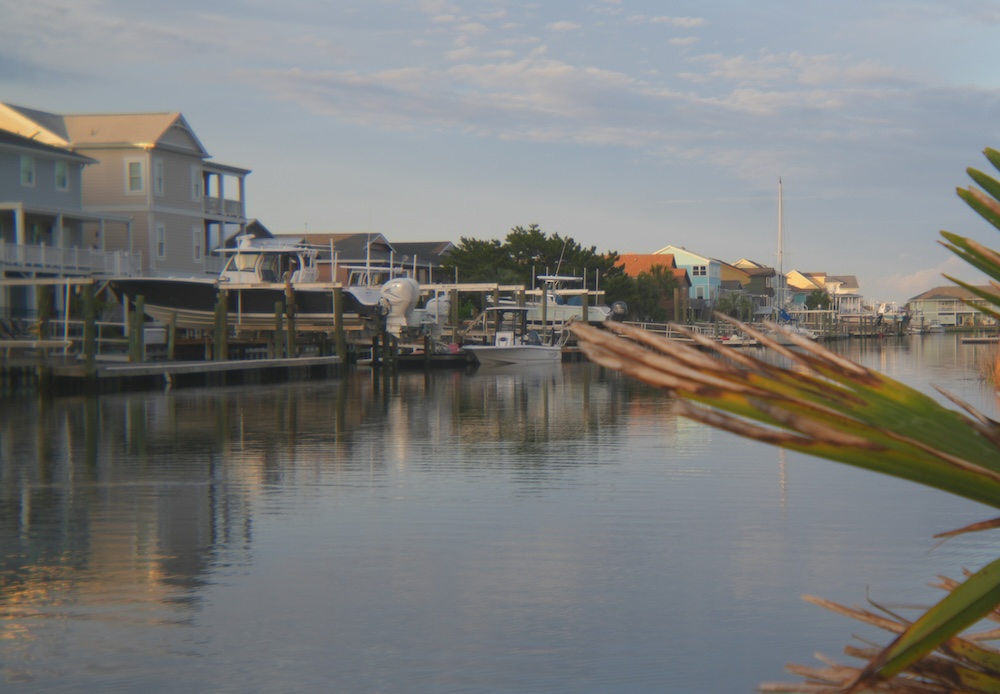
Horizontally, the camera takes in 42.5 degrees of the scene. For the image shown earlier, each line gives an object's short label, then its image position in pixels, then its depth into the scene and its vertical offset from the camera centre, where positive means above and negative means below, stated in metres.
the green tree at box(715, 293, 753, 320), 117.94 +0.35
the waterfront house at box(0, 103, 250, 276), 54.62 +6.03
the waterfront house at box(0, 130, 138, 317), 43.43 +3.50
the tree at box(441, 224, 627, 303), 80.81 +3.36
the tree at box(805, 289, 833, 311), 177.62 +0.85
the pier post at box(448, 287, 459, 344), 52.75 -0.17
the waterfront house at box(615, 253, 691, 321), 120.69 +4.34
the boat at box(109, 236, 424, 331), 43.91 +0.61
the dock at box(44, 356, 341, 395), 31.64 -1.68
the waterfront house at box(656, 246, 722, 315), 138.00 +4.01
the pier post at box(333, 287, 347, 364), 43.06 -0.41
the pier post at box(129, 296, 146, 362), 35.41 -0.71
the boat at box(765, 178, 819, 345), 104.56 -0.30
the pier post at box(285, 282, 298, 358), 42.62 -0.07
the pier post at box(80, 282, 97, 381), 30.33 -0.50
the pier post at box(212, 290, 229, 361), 37.69 -0.67
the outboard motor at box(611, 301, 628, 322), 64.12 -0.12
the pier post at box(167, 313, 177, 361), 37.94 -0.75
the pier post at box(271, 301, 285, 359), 41.59 -0.51
